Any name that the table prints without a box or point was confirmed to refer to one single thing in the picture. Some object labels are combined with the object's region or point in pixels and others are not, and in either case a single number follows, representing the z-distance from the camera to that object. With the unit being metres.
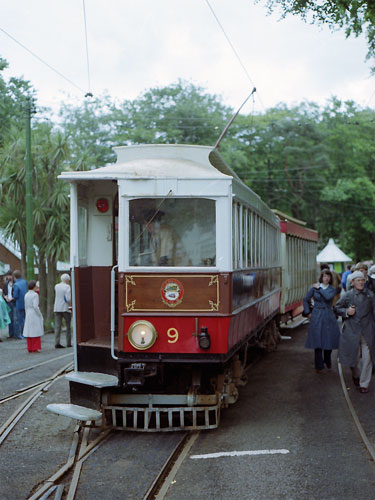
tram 7.94
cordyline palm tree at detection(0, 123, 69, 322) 21.86
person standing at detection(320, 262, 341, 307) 18.66
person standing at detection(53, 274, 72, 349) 16.91
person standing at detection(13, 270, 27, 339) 19.04
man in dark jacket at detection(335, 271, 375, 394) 10.51
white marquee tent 35.62
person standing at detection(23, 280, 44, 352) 15.89
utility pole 20.72
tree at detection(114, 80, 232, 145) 39.41
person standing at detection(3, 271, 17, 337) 19.30
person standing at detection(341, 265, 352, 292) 20.09
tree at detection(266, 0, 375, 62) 8.27
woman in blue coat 11.97
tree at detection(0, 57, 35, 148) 23.64
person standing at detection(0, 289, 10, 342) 18.13
